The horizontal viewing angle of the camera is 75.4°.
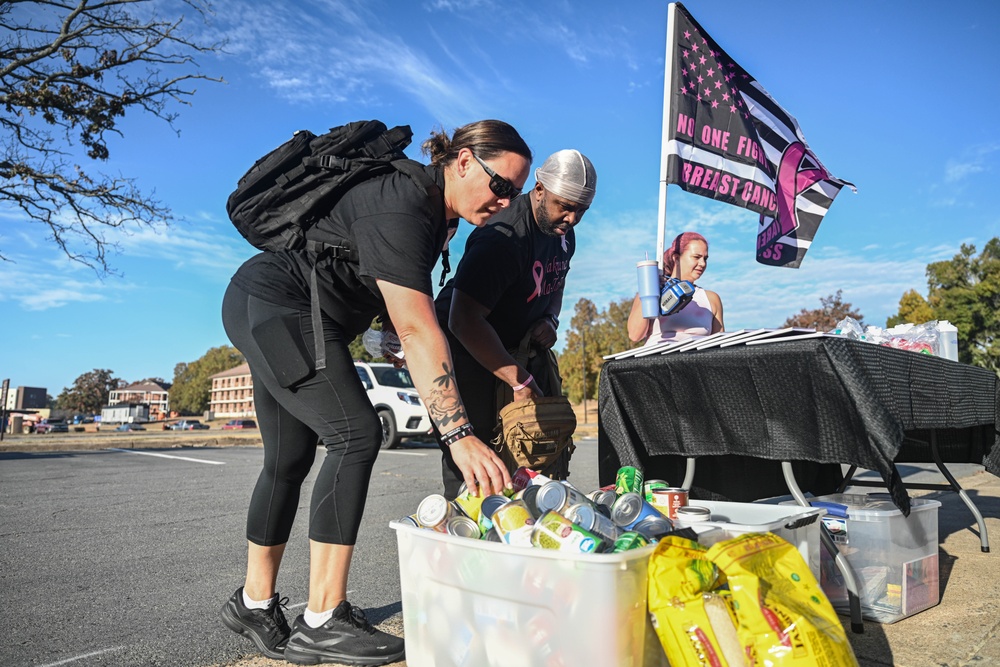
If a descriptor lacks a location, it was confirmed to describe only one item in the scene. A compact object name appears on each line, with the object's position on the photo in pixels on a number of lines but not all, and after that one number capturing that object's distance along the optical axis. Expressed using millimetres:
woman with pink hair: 3342
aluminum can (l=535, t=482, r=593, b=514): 1573
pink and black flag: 4230
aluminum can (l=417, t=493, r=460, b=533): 1608
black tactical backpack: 1939
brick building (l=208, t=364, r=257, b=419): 111375
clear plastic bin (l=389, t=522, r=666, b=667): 1254
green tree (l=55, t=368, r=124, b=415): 122125
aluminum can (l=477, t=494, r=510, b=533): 1632
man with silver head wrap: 2424
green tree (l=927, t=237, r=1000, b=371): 37562
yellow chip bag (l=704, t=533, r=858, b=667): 1206
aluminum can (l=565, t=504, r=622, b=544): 1516
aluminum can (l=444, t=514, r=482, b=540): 1614
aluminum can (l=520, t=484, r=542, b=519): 1714
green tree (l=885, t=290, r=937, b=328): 40594
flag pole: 3527
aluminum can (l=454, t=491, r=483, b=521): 1720
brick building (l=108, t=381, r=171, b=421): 144125
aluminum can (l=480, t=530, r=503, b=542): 1583
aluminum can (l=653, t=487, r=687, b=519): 1940
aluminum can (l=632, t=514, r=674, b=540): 1544
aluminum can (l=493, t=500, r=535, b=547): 1474
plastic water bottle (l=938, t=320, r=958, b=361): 3367
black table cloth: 1973
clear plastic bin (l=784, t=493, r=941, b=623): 2131
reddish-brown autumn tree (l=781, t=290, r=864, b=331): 32750
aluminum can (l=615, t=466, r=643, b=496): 2014
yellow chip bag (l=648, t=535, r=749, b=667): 1243
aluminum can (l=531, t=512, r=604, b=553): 1340
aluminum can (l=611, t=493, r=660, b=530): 1662
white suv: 11211
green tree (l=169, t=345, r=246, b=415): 110812
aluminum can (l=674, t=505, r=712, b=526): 1854
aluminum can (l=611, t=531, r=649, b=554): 1363
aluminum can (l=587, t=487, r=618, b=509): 1818
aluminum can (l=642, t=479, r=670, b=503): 2020
